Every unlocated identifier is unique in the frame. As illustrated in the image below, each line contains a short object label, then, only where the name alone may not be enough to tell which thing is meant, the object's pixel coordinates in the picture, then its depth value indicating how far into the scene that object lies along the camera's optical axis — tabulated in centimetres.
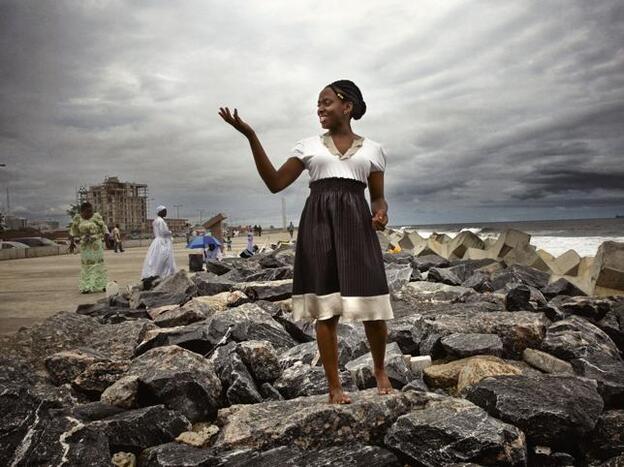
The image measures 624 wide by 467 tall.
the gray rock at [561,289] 727
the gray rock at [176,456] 226
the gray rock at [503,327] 402
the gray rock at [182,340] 409
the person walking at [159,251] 982
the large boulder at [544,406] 260
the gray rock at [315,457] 223
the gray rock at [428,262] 945
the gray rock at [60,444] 207
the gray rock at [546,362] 351
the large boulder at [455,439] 233
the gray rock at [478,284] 743
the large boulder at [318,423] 245
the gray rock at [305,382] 320
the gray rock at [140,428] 253
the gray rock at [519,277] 782
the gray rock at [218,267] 909
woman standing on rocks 253
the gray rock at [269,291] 605
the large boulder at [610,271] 685
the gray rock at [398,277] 684
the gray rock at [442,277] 770
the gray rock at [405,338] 414
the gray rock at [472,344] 371
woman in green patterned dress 952
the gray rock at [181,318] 504
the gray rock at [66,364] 345
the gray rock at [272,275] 736
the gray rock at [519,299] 537
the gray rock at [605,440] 265
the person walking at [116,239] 2625
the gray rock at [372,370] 325
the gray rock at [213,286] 681
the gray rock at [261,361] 344
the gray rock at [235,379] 312
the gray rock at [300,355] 372
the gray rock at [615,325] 461
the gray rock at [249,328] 420
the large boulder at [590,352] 315
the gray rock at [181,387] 296
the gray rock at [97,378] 330
